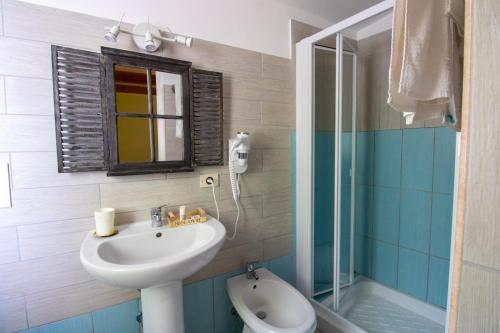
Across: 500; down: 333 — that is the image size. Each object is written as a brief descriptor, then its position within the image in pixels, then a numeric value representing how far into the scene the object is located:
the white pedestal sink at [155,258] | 0.82
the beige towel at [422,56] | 0.67
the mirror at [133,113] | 1.05
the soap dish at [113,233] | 1.07
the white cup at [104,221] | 1.05
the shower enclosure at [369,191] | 1.61
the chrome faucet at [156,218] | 1.20
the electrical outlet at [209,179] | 1.40
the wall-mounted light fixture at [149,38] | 1.13
